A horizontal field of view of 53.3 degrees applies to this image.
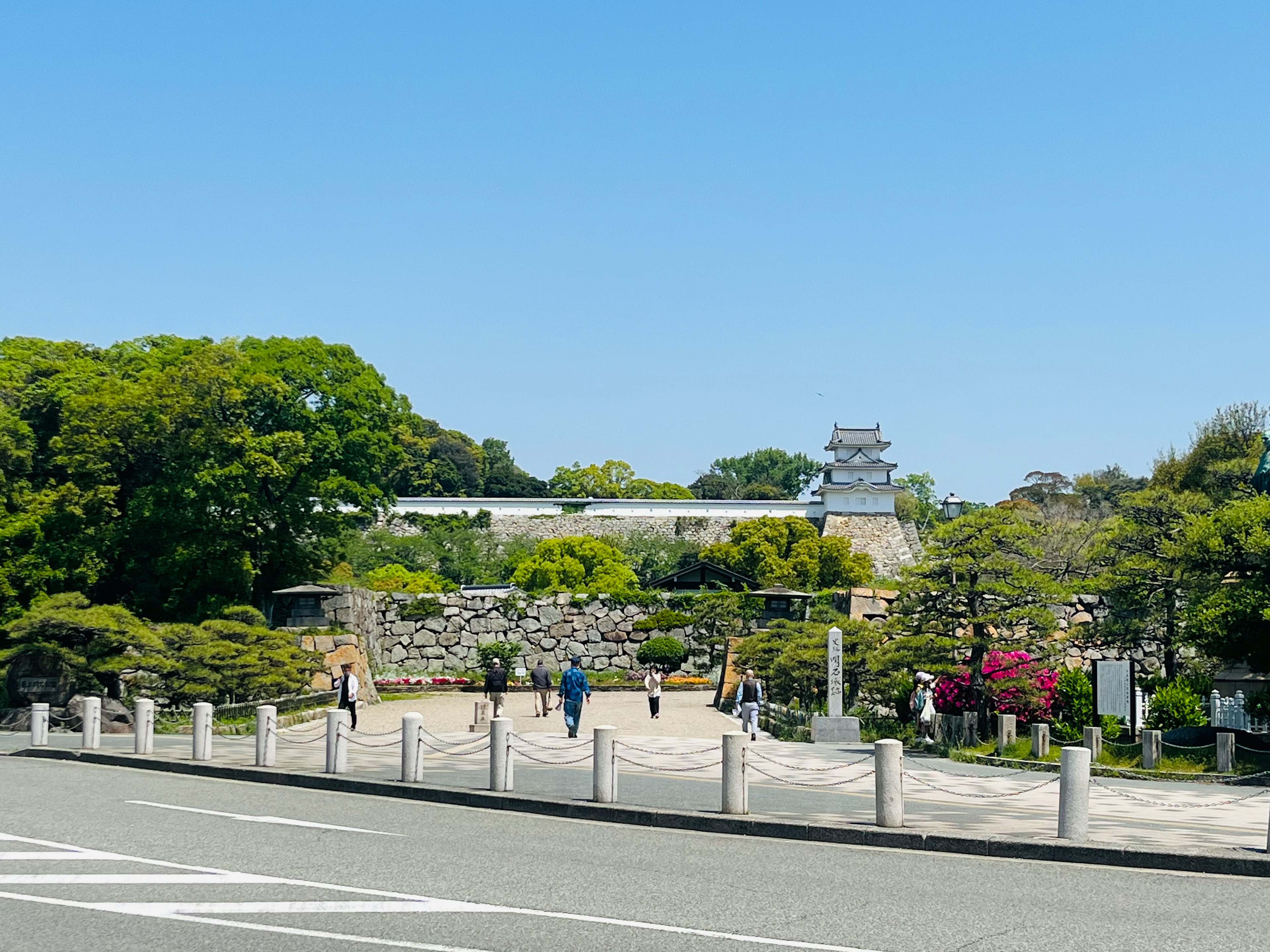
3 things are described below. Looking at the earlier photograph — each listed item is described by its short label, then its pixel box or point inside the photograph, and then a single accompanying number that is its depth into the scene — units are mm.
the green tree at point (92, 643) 28562
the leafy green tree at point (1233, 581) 21312
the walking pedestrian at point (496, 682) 32219
